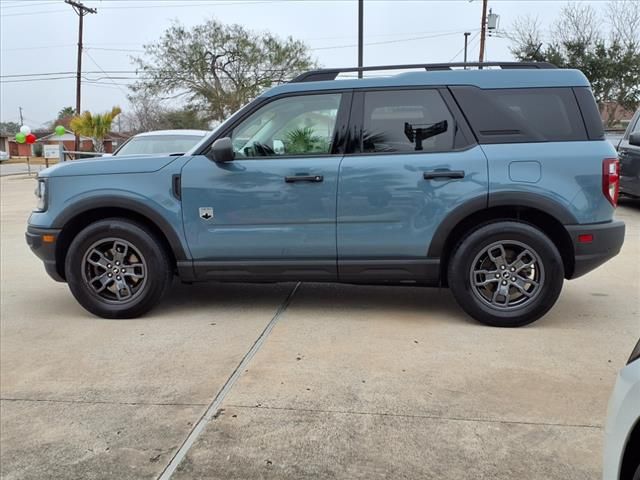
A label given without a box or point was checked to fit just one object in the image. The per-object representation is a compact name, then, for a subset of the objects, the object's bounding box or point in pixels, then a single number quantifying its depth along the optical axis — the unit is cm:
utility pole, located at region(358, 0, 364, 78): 2067
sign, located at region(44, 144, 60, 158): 2466
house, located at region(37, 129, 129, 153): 4778
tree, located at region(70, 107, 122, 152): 3006
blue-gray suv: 431
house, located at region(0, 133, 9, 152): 7667
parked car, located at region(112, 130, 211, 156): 938
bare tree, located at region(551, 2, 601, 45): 2645
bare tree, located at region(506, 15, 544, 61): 2692
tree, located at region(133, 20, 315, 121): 4234
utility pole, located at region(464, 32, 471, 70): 4162
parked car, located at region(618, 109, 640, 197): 1028
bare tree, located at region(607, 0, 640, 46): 2602
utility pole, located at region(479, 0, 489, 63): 3136
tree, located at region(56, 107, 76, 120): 9532
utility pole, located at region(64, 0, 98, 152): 3556
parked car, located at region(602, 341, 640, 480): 167
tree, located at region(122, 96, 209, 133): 4406
